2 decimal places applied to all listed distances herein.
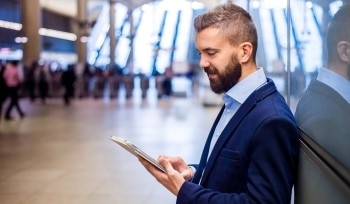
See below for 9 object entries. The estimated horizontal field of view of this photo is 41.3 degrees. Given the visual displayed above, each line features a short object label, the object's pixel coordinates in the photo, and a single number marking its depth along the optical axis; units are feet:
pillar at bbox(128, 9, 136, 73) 108.27
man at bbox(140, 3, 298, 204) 5.20
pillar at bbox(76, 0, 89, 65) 88.40
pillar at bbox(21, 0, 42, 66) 80.89
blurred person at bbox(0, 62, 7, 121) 47.78
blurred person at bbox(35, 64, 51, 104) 70.03
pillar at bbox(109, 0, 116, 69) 104.37
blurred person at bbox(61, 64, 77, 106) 65.36
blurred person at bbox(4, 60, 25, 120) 46.32
